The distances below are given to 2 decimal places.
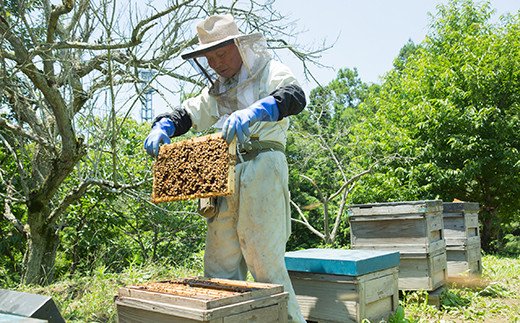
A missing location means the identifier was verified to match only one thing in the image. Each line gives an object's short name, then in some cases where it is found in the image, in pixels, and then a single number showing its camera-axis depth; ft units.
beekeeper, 7.62
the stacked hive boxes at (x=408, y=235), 13.84
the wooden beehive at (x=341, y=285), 9.64
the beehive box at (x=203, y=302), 5.63
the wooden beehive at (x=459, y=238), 17.46
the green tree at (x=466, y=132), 35.50
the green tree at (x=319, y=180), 30.42
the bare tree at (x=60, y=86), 11.18
